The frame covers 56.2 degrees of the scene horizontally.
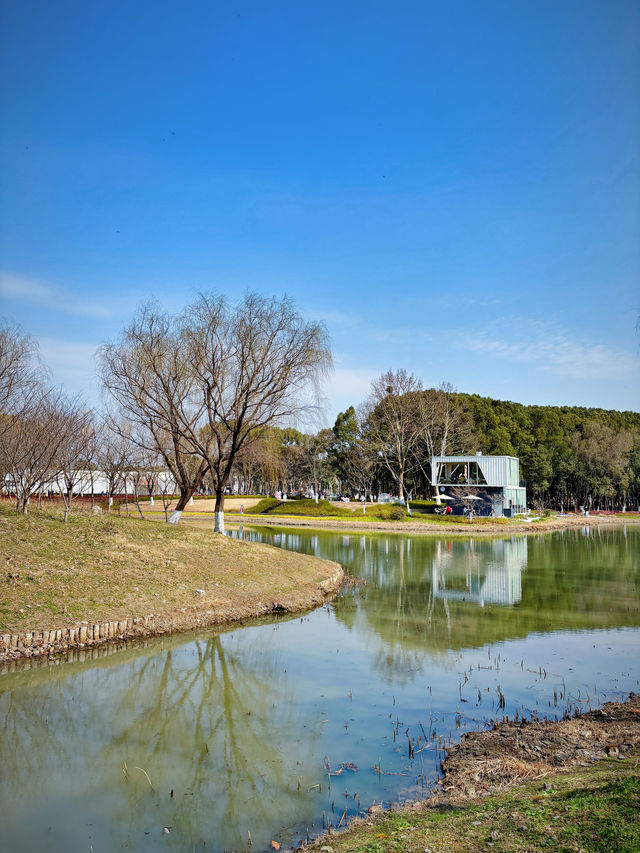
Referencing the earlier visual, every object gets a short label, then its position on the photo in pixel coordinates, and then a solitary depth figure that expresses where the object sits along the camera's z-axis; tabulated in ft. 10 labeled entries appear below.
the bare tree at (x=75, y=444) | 81.56
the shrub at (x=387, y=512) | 171.94
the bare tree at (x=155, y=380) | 79.87
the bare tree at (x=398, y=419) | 202.78
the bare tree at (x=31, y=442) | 68.54
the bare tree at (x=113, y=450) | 118.62
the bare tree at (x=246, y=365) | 80.84
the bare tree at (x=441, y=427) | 206.80
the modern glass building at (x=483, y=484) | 194.59
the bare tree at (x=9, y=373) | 64.18
